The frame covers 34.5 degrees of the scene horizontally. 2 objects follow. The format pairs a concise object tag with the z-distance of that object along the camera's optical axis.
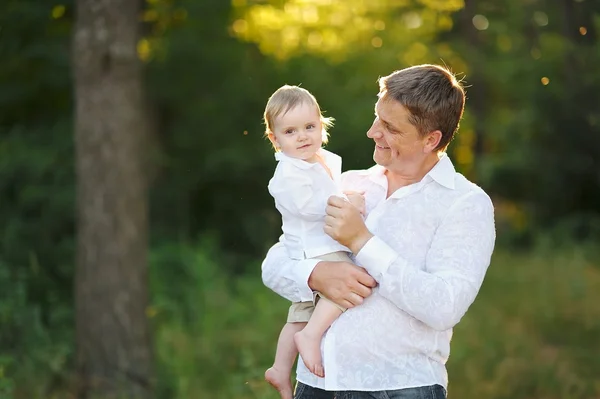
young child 2.60
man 2.42
